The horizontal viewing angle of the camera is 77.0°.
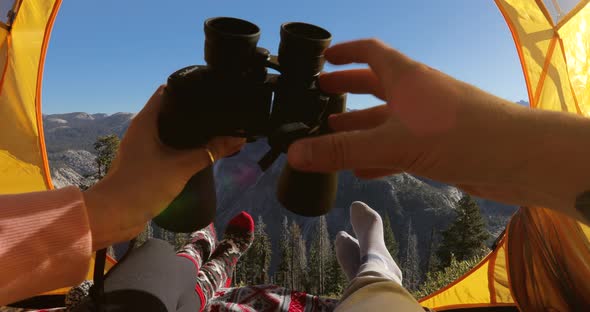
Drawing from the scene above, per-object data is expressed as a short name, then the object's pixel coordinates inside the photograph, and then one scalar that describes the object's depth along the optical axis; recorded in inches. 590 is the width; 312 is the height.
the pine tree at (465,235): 872.3
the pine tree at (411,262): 1531.7
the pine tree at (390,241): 1152.8
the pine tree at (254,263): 1210.0
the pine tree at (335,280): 1199.7
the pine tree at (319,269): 1333.7
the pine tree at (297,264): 1387.8
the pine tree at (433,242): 1073.4
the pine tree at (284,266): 1296.8
